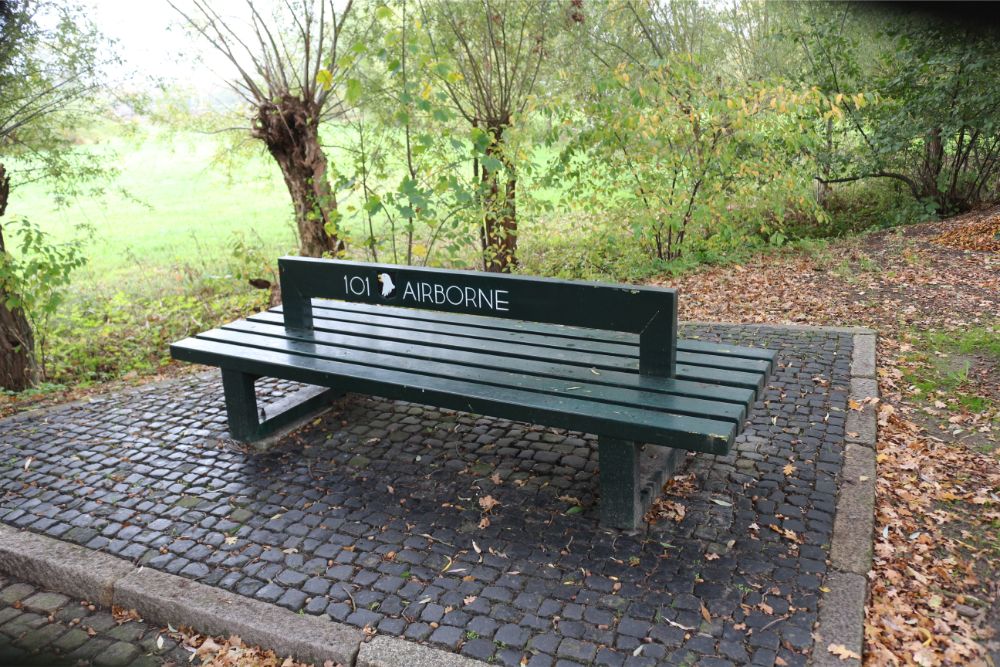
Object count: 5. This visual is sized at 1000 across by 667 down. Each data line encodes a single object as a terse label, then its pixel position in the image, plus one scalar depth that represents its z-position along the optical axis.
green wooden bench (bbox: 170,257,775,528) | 3.39
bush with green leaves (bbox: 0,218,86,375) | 6.31
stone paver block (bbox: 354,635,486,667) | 2.74
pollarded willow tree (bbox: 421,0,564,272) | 8.94
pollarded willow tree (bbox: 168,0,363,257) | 8.66
